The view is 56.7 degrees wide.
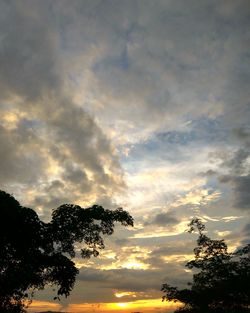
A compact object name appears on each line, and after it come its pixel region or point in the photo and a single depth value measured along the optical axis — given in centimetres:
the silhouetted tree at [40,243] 2172
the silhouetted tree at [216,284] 2353
